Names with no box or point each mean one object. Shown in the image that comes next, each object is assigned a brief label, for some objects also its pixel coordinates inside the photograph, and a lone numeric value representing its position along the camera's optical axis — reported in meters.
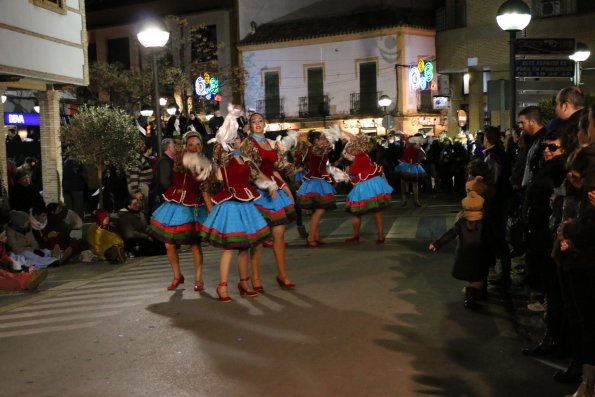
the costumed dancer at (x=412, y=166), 18.66
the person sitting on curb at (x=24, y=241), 10.70
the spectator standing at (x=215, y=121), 16.25
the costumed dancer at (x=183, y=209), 8.66
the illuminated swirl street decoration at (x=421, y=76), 38.72
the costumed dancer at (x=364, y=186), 12.09
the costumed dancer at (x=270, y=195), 8.53
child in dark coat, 7.64
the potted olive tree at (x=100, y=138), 14.95
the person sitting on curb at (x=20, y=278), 9.13
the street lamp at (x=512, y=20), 11.41
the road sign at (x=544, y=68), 11.97
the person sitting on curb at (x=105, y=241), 11.49
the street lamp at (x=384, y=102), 38.12
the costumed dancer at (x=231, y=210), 7.92
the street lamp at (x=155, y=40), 12.47
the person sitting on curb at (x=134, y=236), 12.05
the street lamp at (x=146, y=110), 30.04
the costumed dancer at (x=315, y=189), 12.22
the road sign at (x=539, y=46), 11.82
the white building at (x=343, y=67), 40.41
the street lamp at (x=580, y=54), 17.31
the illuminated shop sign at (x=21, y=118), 24.70
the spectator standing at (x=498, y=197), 7.87
